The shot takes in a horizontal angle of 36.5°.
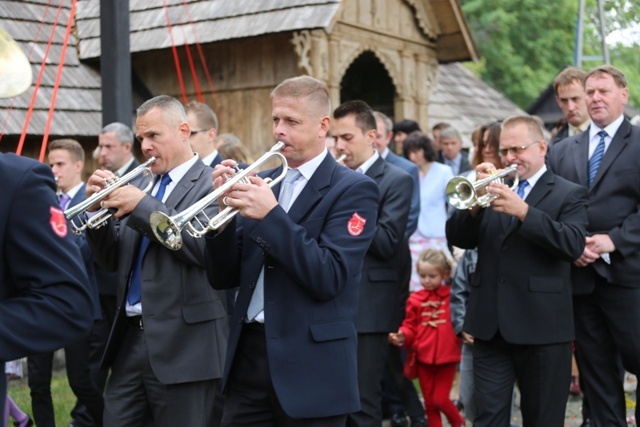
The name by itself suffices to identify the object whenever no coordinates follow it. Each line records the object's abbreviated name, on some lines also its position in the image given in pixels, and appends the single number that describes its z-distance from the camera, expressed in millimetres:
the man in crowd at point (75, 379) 7707
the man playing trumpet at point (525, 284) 6059
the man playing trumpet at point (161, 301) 5316
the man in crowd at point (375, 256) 6895
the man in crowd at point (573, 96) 7805
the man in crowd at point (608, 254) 6660
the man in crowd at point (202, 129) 7801
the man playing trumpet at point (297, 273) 4340
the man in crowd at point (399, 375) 8297
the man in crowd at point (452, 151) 11234
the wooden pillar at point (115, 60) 8219
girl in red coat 7746
